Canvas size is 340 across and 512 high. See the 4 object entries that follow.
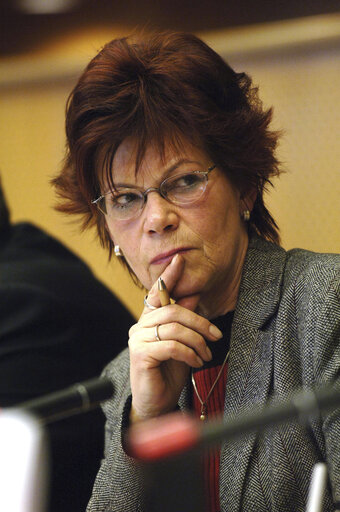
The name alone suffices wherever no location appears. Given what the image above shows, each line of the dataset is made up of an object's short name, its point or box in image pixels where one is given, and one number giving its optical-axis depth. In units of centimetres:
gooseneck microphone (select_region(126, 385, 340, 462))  229
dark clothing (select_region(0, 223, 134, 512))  363
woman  337
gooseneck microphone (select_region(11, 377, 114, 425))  286
